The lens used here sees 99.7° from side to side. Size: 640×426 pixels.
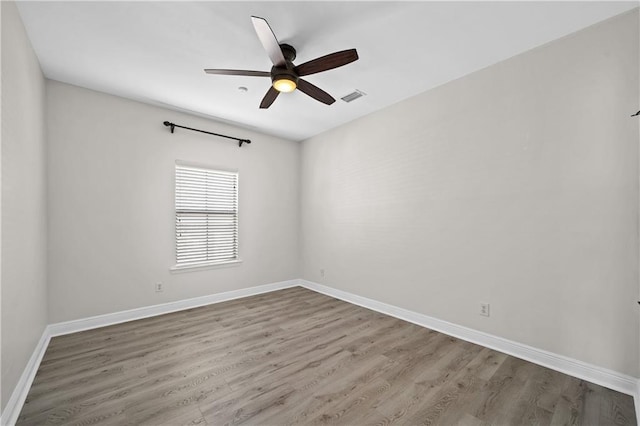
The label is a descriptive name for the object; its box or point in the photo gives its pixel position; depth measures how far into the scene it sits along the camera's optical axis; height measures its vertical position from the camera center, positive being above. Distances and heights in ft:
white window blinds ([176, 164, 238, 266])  12.58 +0.06
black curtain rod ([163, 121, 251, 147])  11.87 +4.10
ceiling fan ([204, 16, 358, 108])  6.25 +3.96
